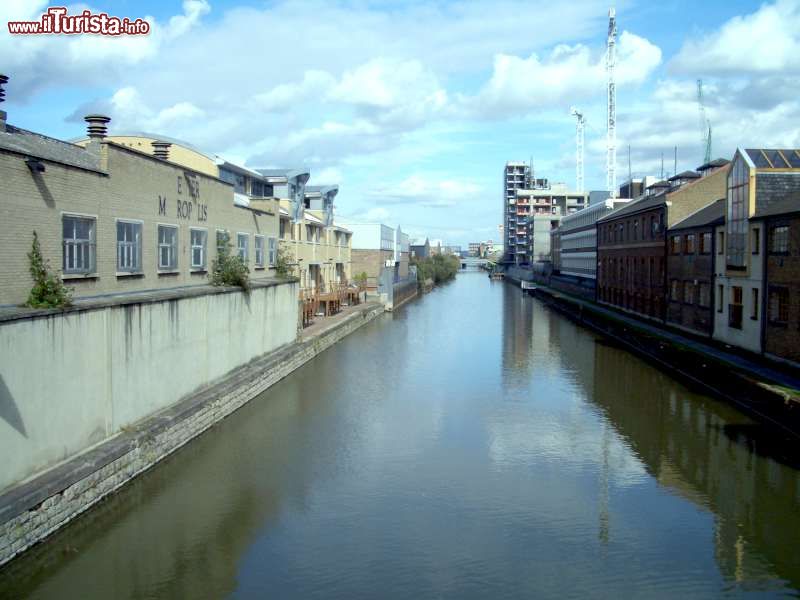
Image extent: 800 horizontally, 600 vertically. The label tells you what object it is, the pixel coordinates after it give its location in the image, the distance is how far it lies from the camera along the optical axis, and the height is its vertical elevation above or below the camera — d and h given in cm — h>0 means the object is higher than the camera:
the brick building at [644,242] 3070 +131
